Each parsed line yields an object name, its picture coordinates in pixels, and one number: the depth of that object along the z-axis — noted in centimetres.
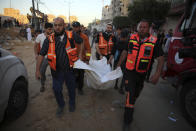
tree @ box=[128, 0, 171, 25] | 1806
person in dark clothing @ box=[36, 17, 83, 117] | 249
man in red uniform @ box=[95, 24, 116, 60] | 398
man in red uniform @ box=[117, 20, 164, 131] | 229
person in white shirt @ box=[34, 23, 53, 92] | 381
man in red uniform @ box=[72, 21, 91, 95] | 358
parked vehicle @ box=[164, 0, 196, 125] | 260
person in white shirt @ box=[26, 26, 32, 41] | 1699
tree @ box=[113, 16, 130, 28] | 3512
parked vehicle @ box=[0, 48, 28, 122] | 212
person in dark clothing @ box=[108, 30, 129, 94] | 377
